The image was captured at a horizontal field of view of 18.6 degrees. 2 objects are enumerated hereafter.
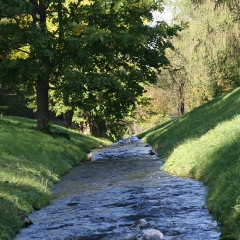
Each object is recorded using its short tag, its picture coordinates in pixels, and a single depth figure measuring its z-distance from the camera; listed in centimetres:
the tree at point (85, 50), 4015
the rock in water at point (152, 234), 1323
